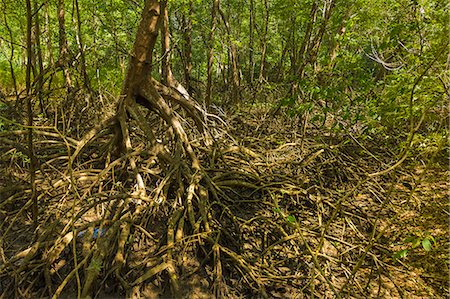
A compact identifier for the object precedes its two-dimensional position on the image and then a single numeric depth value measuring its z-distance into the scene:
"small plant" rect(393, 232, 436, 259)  1.82
